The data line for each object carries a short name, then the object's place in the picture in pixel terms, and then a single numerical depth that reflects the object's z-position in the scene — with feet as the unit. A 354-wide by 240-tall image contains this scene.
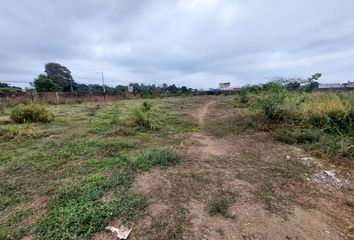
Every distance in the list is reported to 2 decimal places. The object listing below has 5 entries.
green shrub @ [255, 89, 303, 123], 21.84
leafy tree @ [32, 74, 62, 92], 90.27
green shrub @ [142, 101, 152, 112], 35.08
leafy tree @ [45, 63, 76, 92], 137.01
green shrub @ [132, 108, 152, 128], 23.85
